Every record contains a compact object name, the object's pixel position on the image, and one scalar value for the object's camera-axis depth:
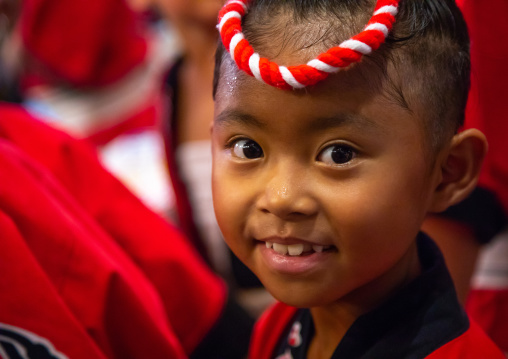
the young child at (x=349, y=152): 0.57
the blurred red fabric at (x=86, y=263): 0.62
